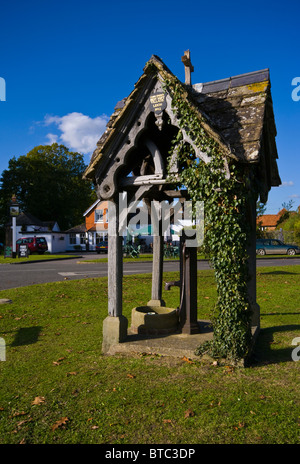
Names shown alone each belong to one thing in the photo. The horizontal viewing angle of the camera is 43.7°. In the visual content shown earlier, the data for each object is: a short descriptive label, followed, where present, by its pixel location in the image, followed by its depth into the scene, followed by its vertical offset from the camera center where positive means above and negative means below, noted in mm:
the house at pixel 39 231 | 48125 +683
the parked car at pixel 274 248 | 35938 -1269
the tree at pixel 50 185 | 58688 +8305
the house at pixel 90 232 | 52125 +604
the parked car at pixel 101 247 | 41281 -1225
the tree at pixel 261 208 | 32481 +2287
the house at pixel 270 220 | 82938 +3353
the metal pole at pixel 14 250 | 32844 -1198
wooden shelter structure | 5605 +1592
